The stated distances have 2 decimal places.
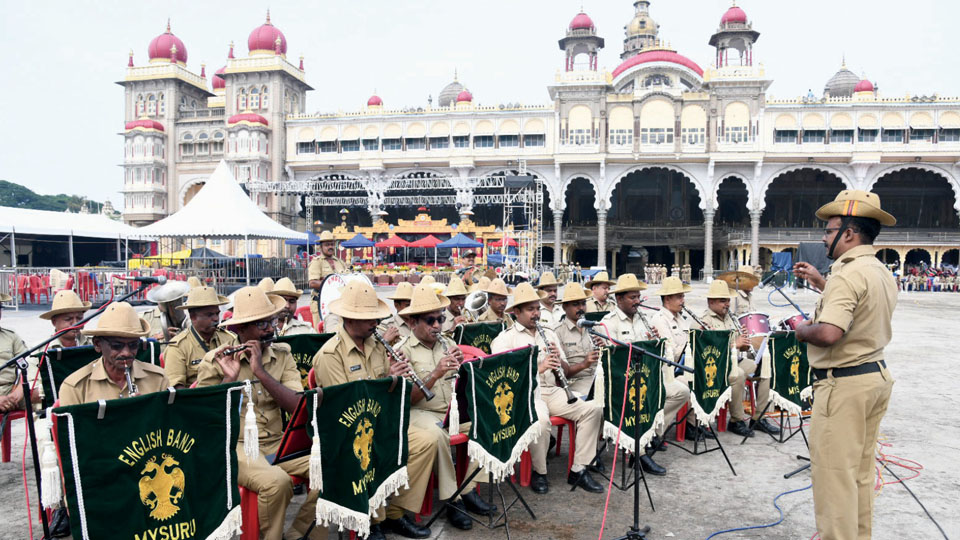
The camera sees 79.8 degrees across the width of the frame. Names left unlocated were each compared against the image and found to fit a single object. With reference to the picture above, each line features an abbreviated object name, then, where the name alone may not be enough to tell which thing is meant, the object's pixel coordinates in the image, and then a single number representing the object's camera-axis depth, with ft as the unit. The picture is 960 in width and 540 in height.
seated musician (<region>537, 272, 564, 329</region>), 21.11
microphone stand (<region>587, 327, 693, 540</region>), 12.88
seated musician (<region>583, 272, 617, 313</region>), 26.53
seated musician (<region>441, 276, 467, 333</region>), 24.71
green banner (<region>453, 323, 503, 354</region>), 22.74
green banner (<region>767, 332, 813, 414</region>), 21.04
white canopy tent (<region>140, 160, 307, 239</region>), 57.98
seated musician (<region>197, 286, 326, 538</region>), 12.03
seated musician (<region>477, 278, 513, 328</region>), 24.40
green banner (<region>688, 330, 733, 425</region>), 19.26
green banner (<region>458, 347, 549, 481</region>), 14.01
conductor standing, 11.26
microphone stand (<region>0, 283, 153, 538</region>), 10.76
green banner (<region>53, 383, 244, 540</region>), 8.89
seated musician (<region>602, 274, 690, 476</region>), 19.56
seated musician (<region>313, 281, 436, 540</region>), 13.79
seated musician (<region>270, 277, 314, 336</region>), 20.94
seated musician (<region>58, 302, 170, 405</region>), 11.34
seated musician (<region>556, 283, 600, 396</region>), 19.51
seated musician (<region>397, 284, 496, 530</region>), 14.38
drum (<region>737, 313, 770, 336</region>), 23.58
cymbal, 25.95
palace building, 122.72
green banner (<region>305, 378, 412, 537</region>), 11.28
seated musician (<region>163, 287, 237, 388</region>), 14.57
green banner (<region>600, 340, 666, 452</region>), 16.90
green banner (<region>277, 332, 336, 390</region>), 18.88
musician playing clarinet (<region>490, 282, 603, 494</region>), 16.63
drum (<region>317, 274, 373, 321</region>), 27.27
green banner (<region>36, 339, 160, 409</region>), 15.88
